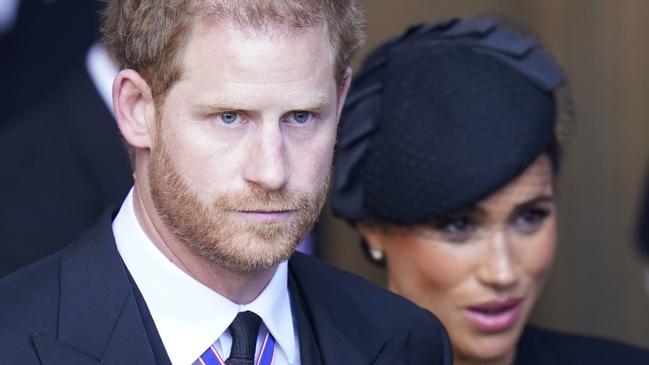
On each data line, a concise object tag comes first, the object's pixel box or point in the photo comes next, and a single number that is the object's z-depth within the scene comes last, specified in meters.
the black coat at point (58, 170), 7.91
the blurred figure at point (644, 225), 9.65
